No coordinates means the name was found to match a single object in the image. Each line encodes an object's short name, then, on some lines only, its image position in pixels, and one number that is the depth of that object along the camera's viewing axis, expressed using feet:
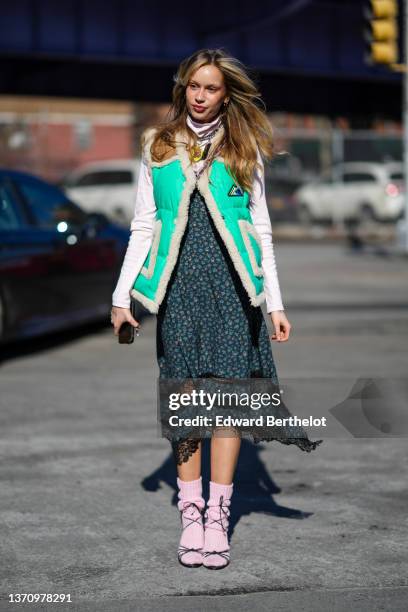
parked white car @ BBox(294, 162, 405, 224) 110.83
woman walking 13.78
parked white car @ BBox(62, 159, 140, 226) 106.73
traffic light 62.23
